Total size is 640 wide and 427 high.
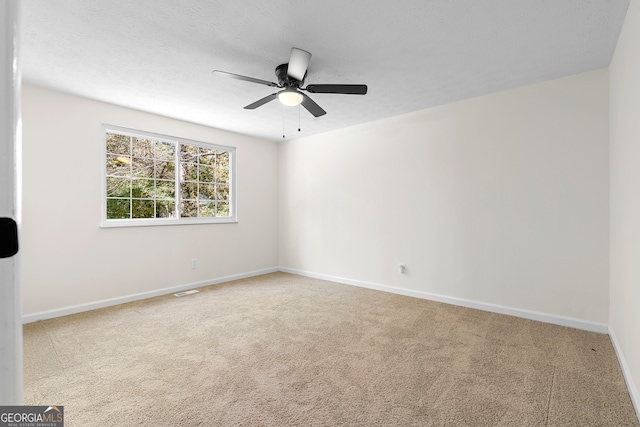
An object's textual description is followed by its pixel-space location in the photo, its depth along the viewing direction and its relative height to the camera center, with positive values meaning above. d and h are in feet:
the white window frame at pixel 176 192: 12.03 +0.99
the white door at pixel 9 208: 1.61 +0.03
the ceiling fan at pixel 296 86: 7.69 +3.38
